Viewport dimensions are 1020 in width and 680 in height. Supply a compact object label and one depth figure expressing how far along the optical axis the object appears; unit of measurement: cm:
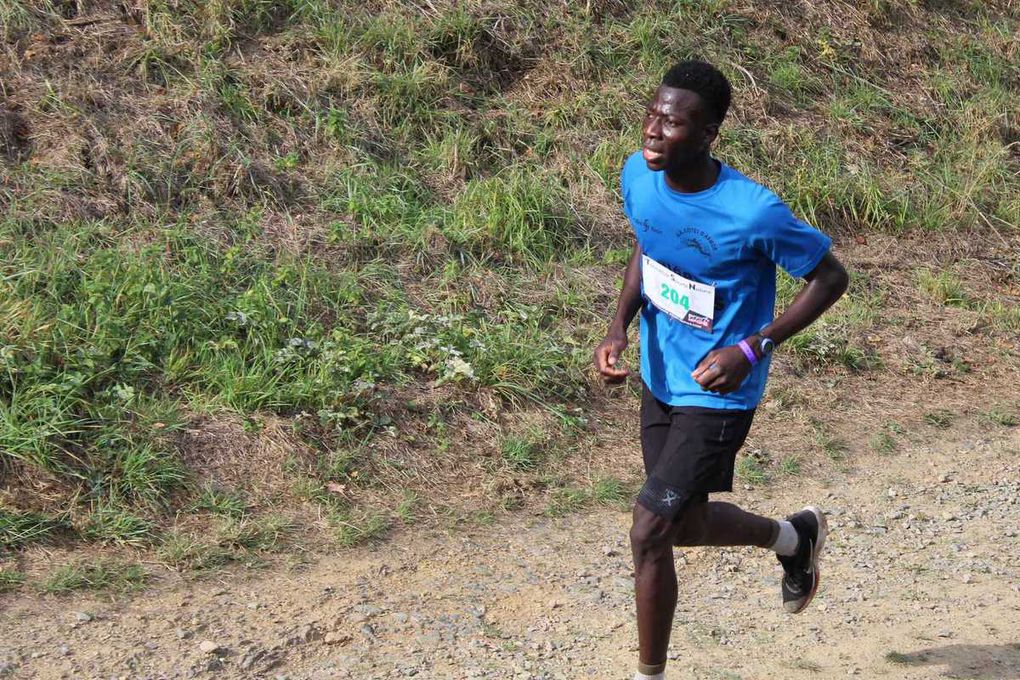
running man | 672
